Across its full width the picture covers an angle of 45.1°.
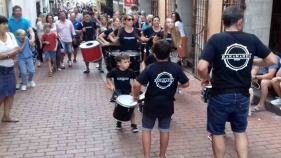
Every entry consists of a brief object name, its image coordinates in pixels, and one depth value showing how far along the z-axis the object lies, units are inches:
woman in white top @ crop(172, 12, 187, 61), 376.5
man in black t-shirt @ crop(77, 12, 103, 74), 430.3
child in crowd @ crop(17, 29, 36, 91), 312.0
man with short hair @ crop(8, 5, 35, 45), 319.0
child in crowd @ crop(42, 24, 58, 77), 389.1
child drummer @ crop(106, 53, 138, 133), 204.2
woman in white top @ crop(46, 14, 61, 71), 410.8
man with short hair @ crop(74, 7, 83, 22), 679.1
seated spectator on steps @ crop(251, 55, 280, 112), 241.6
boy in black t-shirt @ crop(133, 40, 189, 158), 152.8
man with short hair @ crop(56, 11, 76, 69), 422.0
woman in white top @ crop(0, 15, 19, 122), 214.5
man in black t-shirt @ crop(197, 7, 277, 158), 137.3
